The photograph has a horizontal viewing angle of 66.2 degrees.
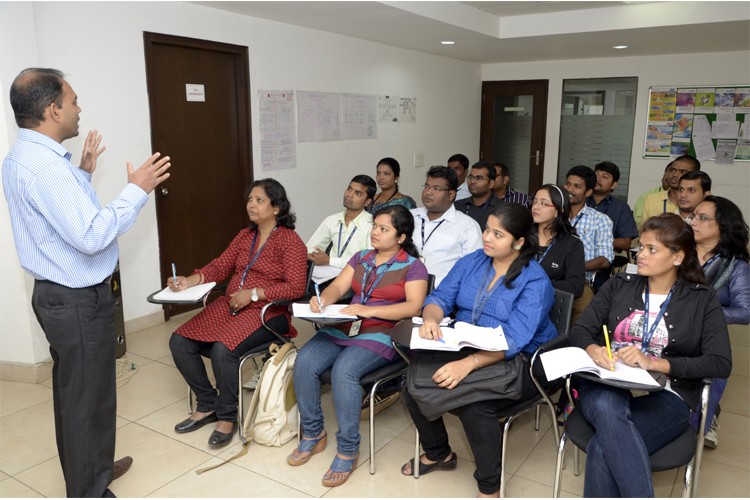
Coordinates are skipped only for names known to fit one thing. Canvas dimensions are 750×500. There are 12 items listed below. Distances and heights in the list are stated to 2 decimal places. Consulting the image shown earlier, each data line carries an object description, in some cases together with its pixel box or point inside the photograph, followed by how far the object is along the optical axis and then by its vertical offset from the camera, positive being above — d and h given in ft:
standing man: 6.53 -1.34
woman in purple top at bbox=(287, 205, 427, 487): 8.33 -2.99
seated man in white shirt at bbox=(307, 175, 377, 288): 12.10 -1.90
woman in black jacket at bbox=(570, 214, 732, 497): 6.49 -2.51
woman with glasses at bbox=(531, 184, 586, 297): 9.84 -1.72
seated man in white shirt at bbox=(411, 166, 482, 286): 11.26 -1.77
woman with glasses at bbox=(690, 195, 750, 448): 8.93 -1.72
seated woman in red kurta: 9.31 -2.83
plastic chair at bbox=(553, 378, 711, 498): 6.51 -3.50
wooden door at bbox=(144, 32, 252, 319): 14.42 -0.12
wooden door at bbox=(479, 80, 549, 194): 27.17 +0.57
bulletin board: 22.99 +0.74
